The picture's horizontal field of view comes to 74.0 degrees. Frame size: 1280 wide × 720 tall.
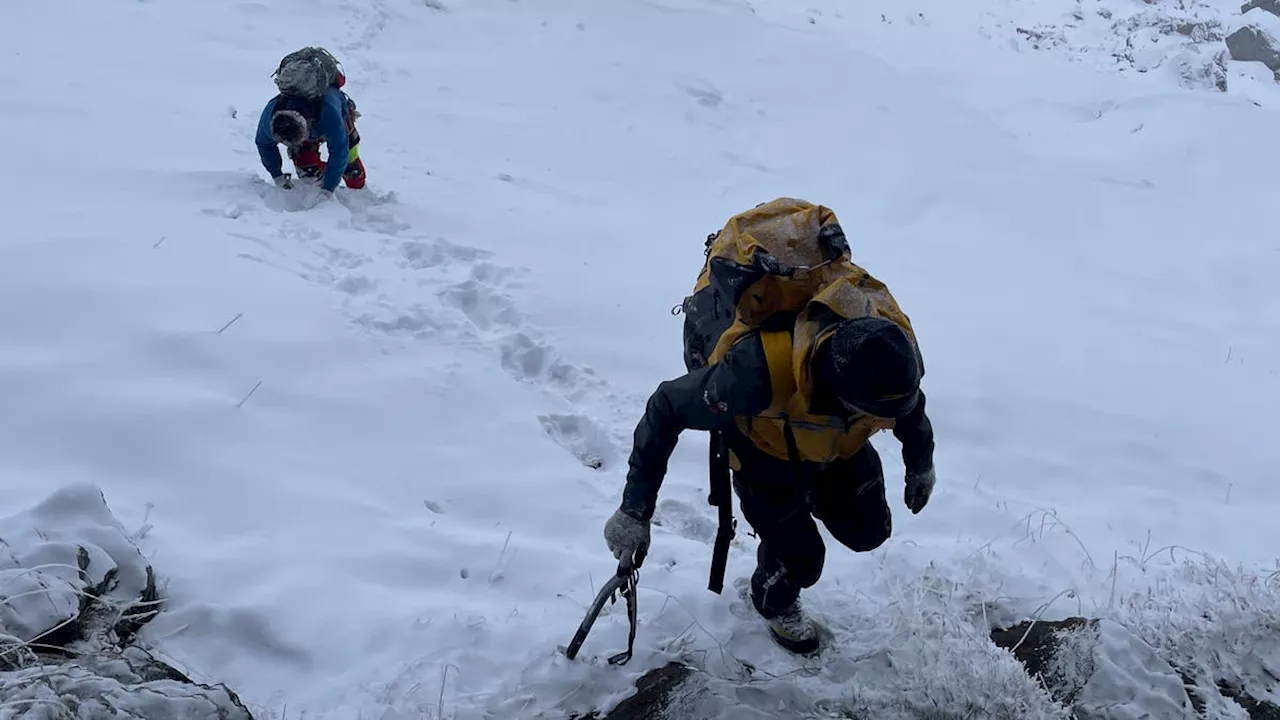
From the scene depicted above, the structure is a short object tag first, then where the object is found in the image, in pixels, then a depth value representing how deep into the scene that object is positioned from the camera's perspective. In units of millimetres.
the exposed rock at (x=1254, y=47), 15461
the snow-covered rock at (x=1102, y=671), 2990
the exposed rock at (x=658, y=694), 2787
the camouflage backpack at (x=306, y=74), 6141
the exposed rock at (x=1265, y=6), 17125
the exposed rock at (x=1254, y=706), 3055
